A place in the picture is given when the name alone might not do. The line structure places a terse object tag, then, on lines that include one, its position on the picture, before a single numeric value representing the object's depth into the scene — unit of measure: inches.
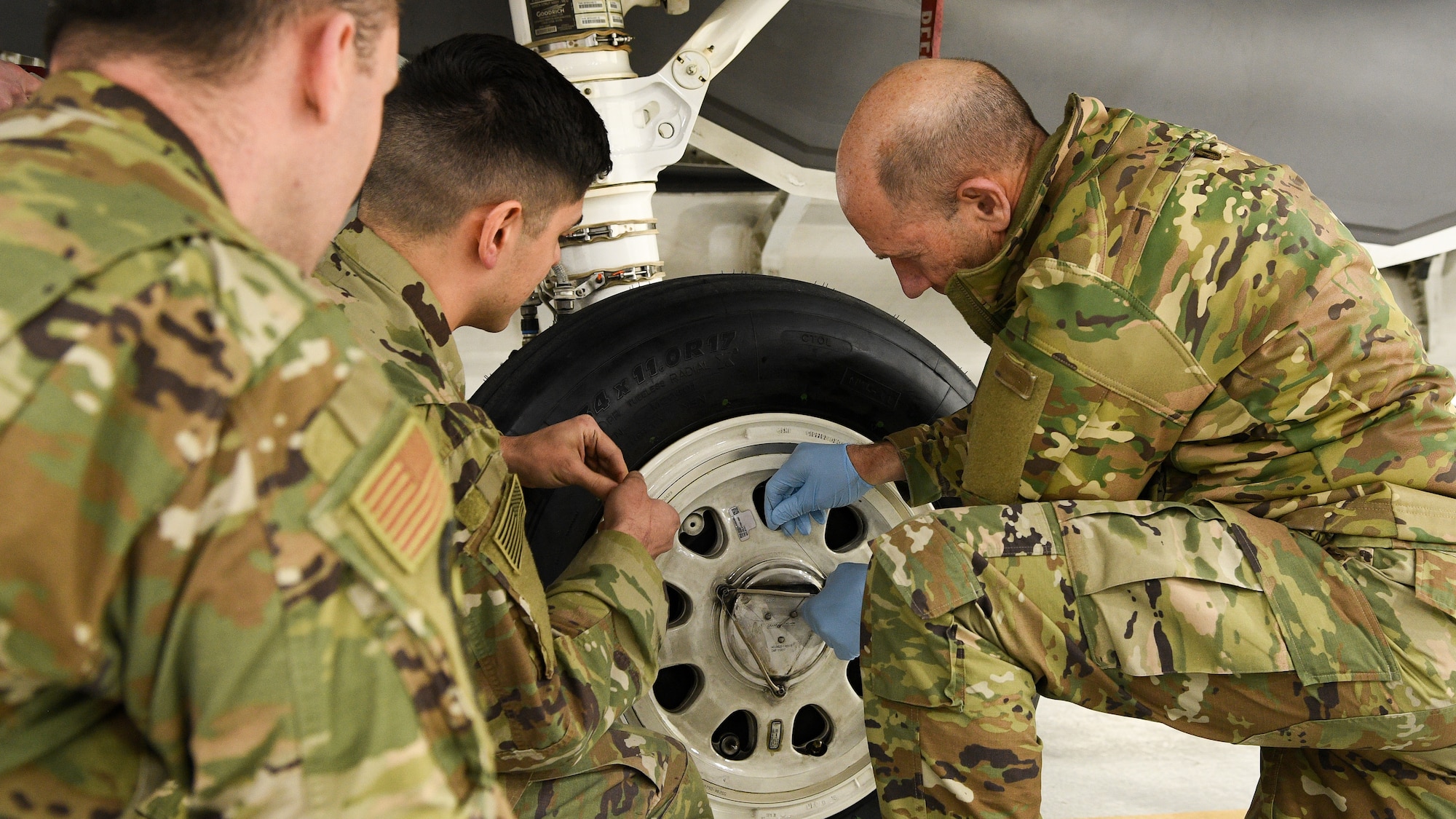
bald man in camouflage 48.8
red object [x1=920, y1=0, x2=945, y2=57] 72.7
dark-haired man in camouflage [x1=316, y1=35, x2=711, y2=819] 40.0
